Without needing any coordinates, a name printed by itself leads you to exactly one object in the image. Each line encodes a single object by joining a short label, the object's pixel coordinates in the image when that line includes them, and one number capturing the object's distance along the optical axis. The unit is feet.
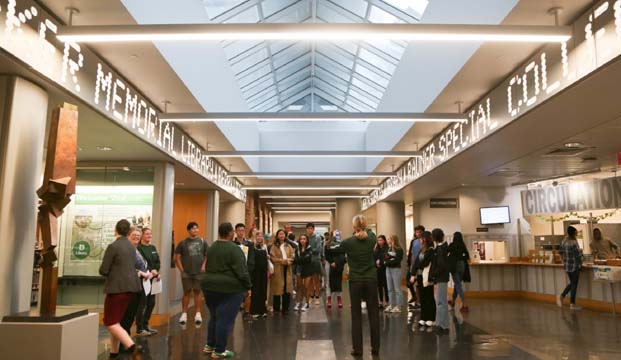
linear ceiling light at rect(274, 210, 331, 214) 101.36
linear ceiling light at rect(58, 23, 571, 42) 13.48
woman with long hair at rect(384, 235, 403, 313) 29.84
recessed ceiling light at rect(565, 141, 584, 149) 25.74
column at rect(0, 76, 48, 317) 13.61
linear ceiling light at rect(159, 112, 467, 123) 22.20
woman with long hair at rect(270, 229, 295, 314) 29.81
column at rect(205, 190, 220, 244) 44.41
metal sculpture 13.69
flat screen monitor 42.37
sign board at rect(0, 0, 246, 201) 12.96
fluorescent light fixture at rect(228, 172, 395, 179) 39.60
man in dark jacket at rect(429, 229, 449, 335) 23.84
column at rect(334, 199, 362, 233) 73.26
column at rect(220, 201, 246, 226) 57.26
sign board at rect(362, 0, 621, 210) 13.83
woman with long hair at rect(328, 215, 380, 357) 18.49
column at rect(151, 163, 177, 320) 27.76
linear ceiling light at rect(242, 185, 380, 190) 51.01
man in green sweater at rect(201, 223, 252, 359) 17.33
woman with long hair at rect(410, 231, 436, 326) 25.25
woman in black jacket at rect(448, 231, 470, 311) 30.01
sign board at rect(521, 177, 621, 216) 35.40
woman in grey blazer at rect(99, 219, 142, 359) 16.37
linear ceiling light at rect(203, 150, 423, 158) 30.94
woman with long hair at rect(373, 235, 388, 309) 31.30
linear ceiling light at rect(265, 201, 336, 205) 79.30
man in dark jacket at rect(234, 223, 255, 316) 26.30
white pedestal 12.32
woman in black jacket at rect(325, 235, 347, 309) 32.55
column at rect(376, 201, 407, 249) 56.90
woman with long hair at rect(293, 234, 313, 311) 30.89
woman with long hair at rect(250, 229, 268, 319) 27.89
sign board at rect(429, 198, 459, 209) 49.98
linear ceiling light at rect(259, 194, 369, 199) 68.22
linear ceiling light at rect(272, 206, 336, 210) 89.81
